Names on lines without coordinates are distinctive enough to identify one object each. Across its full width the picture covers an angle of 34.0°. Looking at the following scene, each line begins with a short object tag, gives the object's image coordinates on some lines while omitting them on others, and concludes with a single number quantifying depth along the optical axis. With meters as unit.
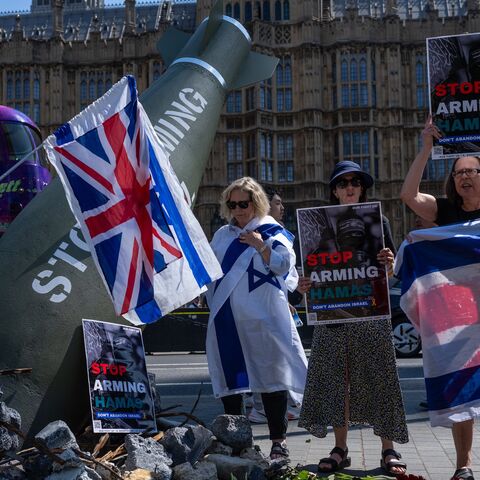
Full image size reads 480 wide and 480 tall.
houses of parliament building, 34.22
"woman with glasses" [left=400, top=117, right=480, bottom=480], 3.98
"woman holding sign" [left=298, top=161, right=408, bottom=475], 4.45
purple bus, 10.79
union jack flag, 3.55
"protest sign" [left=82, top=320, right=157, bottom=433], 3.87
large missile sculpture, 3.81
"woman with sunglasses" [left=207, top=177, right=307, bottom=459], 4.61
